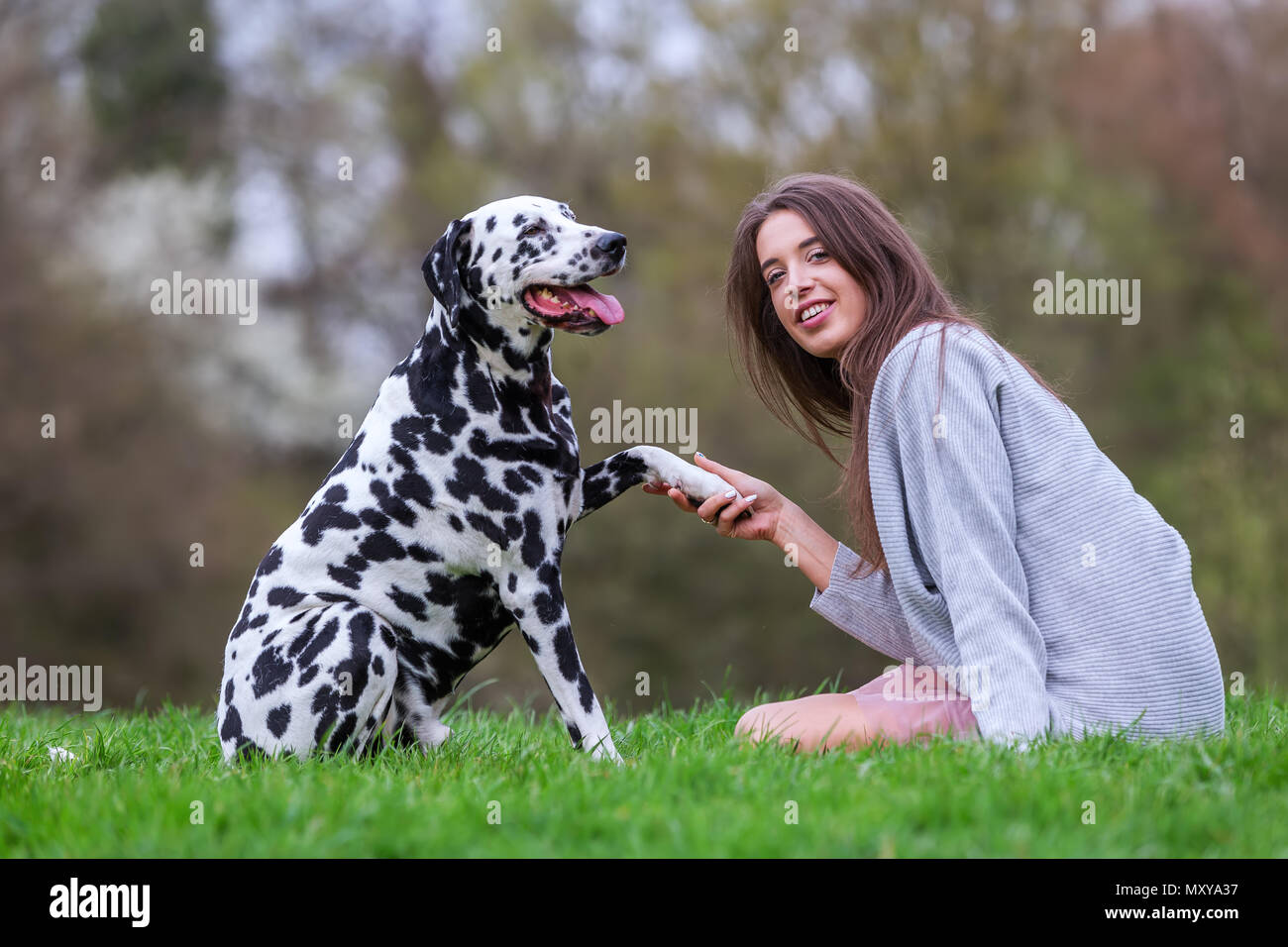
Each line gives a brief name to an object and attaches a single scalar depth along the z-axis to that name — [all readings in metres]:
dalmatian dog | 3.71
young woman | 3.49
